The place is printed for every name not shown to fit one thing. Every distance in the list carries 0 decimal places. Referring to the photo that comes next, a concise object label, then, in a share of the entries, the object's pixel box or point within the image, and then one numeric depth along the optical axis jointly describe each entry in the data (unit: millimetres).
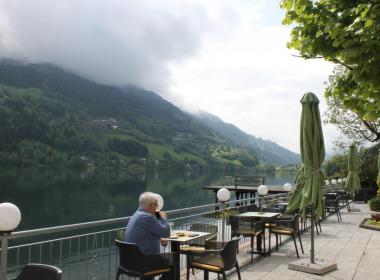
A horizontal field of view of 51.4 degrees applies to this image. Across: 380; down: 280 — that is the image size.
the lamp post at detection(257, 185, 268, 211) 11219
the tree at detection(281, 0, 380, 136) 4586
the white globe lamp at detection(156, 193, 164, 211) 5560
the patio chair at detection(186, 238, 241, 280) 5262
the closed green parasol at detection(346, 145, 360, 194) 18156
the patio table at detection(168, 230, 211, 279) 5339
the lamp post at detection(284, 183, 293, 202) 14695
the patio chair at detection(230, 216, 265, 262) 8156
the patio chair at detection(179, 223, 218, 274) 6320
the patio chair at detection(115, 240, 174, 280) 4762
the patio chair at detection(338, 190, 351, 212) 19178
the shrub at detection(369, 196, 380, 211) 19281
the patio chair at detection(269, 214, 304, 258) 8633
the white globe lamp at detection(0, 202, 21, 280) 3889
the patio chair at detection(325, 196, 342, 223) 15144
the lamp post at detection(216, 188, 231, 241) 8125
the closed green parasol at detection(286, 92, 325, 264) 6984
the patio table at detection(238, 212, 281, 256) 8687
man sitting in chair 4992
